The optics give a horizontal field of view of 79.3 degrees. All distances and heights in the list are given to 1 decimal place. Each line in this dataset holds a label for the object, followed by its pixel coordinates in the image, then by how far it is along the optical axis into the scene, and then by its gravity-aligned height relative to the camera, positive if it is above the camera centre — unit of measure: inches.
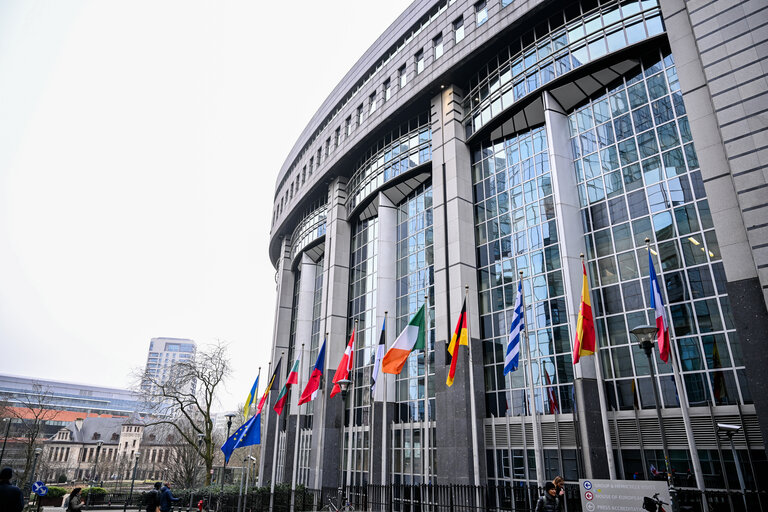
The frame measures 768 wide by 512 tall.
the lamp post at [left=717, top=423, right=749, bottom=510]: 587.2 -8.8
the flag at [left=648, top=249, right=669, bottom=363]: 585.9 +122.6
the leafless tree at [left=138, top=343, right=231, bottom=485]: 1572.3 +159.1
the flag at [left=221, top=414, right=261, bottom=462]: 884.6 -13.5
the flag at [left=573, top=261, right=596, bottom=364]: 637.3 +124.2
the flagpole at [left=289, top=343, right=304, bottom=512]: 1383.5 -40.1
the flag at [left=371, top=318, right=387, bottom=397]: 938.1 +152.3
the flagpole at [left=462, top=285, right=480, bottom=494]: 759.1 -29.9
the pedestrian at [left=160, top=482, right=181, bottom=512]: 660.1 -94.7
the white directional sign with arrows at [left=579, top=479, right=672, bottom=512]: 439.8 -61.3
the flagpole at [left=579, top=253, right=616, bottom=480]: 709.3 +10.1
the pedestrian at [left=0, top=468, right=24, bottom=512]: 293.6 -38.7
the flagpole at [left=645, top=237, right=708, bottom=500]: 508.1 +3.7
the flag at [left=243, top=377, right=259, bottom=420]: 1155.6 +85.3
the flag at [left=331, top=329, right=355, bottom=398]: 928.3 +120.1
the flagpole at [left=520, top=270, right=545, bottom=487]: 631.5 -20.6
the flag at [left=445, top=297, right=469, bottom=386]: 757.3 +142.6
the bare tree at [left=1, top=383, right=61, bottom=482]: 2027.2 +11.3
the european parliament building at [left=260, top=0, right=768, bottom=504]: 664.4 +358.3
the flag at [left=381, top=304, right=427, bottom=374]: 817.5 +137.5
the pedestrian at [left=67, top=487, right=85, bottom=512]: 629.0 -93.8
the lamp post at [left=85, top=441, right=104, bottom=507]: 1445.6 -207.0
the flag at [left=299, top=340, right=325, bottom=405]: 1013.8 +101.1
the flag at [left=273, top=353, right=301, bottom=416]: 1098.7 +105.5
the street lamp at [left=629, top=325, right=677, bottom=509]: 524.9 +98.8
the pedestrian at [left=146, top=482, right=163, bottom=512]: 612.5 -88.8
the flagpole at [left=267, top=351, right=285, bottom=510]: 1584.9 -96.9
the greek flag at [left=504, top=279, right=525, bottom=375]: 679.4 +116.0
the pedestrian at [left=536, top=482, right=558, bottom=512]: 477.1 -69.5
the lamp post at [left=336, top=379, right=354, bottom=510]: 888.6 -51.0
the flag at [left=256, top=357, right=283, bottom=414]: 891.7 +118.9
